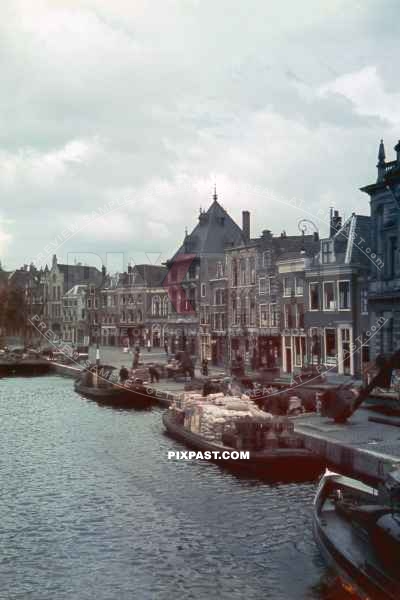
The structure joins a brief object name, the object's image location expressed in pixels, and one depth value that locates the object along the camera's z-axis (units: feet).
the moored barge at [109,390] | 165.48
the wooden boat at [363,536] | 51.21
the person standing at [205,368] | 178.29
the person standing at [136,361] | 185.50
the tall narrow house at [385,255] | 145.07
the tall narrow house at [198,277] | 222.89
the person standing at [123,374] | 176.96
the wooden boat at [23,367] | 271.90
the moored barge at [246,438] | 90.69
